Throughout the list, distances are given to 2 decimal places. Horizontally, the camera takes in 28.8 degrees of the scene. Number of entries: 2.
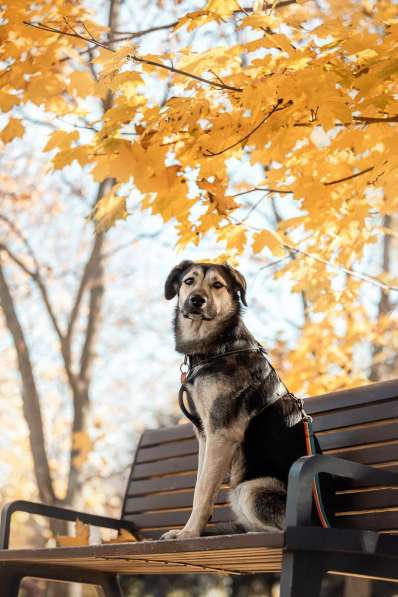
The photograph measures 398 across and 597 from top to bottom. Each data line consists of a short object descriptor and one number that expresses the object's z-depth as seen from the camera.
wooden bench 2.41
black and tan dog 3.10
